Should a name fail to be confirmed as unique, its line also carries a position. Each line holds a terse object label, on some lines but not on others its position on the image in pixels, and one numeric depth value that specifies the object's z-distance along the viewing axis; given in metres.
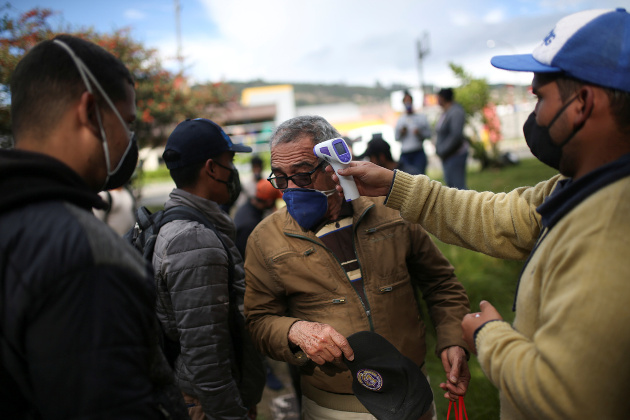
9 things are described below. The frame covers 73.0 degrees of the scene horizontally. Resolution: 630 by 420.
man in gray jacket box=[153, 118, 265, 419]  1.94
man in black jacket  0.94
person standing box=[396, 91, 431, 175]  7.43
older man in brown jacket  2.01
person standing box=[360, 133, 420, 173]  4.60
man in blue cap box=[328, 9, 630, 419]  1.03
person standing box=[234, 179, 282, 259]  4.58
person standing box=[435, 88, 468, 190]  7.14
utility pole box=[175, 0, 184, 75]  30.54
